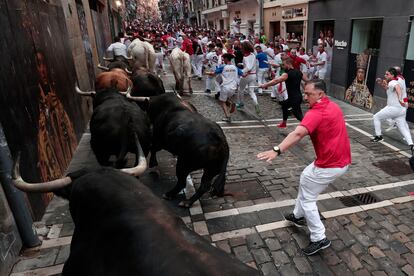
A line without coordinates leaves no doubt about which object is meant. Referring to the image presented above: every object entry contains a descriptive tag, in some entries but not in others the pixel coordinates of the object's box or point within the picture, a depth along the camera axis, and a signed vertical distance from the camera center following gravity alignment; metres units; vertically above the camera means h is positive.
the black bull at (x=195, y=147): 5.12 -1.80
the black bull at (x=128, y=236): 2.28 -1.53
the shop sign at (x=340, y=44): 13.16 -0.80
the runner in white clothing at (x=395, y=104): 7.97 -2.03
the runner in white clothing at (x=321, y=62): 13.87 -1.54
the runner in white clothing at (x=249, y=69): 11.24 -1.37
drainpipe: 4.07 -2.02
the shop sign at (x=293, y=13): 17.71 +0.82
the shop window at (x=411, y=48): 10.03 -0.86
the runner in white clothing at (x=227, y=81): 10.41 -1.58
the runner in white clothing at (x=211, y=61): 14.83 -1.43
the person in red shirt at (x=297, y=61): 10.91 -1.17
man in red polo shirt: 4.00 -1.55
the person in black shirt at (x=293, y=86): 9.06 -1.63
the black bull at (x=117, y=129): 5.55 -1.58
